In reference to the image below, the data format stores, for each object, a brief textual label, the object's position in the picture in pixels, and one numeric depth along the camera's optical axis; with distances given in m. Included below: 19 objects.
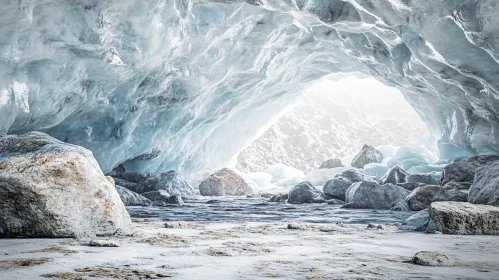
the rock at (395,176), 12.34
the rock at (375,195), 7.72
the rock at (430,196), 6.75
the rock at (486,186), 5.16
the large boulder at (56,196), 3.06
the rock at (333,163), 26.50
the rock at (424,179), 11.72
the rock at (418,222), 4.20
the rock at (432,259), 2.20
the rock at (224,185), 14.83
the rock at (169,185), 10.59
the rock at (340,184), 10.05
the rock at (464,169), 9.27
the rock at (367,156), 24.48
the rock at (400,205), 7.06
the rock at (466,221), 3.76
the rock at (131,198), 8.24
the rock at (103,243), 2.75
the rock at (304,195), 9.48
